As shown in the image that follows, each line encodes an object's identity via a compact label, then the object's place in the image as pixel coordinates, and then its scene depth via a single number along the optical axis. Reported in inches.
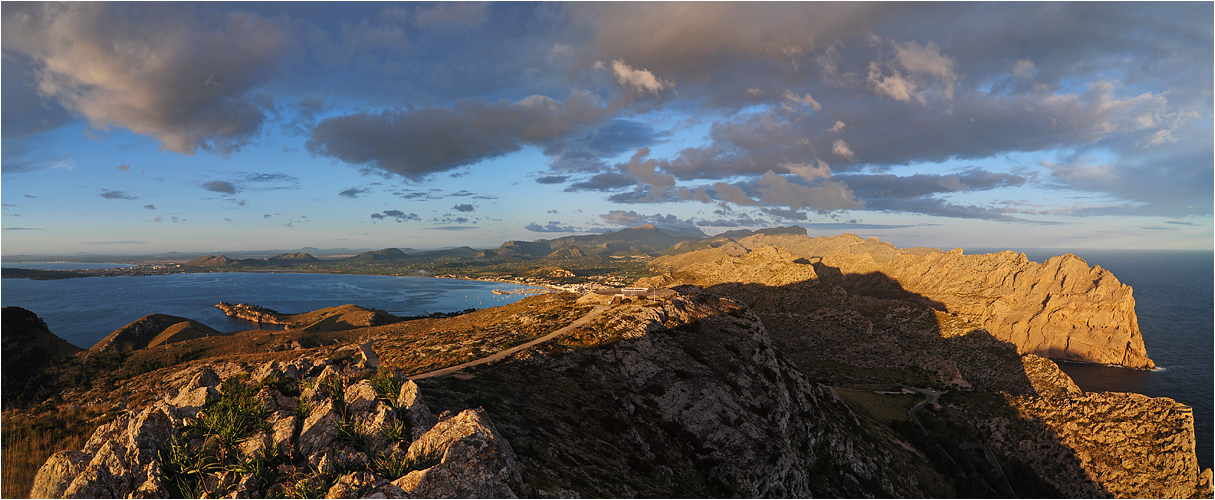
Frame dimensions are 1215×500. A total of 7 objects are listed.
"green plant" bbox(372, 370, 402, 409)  809.9
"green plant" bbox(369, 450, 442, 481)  639.9
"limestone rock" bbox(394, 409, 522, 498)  596.7
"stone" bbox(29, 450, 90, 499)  608.4
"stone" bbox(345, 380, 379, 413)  793.6
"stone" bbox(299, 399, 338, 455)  705.0
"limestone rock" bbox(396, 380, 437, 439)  788.0
